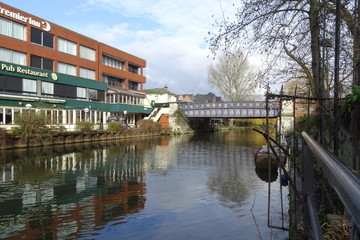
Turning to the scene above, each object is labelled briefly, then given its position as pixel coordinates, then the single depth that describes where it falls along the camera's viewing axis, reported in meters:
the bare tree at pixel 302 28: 8.58
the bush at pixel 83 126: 33.94
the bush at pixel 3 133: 24.52
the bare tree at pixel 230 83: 62.45
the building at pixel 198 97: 102.69
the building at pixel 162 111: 55.62
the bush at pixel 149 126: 45.49
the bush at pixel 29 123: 26.82
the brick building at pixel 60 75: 31.94
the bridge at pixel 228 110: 49.33
